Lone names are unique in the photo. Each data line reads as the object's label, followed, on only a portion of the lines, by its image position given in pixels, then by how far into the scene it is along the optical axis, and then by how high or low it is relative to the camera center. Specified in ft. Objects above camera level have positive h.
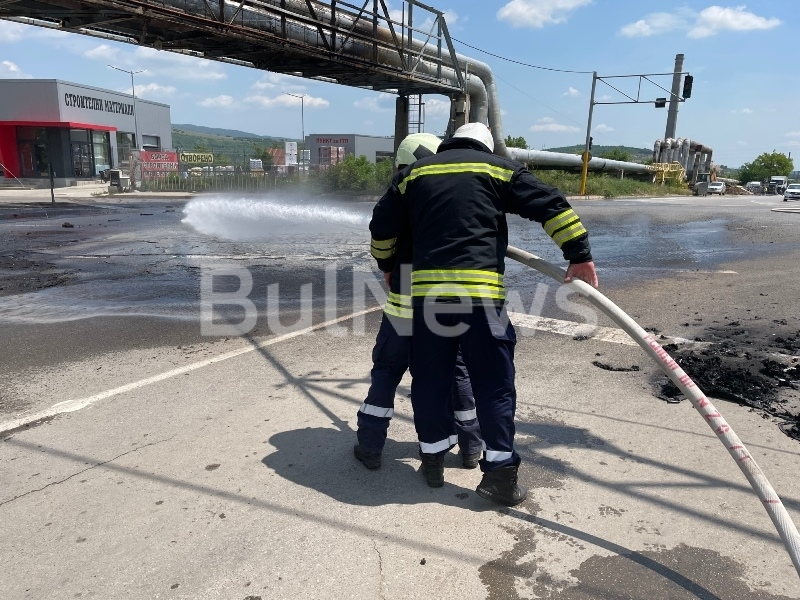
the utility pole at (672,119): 198.48 +18.87
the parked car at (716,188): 185.47 -3.22
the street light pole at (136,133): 169.82 +6.57
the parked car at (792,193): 138.82 -2.90
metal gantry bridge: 29.66 +7.02
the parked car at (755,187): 267.90 -3.96
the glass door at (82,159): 144.77 -1.15
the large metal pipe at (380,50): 34.99 +8.22
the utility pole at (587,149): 109.02 +4.44
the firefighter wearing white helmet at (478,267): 9.46 -1.56
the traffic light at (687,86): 95.53 +14.46
